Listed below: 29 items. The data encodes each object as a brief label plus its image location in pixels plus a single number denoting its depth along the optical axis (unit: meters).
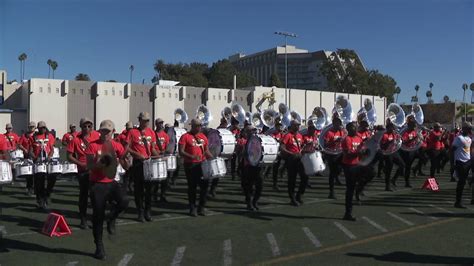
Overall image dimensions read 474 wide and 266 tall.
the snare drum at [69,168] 11.15
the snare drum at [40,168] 10.75
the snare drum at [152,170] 9.27
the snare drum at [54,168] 10.73
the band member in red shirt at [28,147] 11.97
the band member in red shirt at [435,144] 16.83
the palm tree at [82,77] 101.82
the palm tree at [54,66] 110.99
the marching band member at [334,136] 12.40
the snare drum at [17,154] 14.44
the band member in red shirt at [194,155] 10.08
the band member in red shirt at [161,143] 10.79
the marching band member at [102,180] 7.00
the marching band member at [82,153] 8.81
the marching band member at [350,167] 9.73
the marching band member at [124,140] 11.21
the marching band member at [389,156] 14.03
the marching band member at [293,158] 11.48
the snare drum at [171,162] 10.80
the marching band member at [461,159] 11.24
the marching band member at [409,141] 15.06
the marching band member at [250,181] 10.90
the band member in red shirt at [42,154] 10.94
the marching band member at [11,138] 14.04
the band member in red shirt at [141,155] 9.48
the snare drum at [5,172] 8.62
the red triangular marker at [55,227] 8.32
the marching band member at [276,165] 14.54
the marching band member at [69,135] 13.22
